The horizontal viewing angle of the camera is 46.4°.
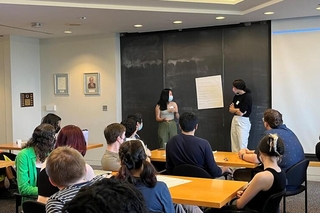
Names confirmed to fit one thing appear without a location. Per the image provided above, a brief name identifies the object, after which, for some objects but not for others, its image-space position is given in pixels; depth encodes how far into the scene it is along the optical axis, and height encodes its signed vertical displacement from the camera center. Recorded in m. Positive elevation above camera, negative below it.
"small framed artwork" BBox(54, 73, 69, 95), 8.18 +0.24
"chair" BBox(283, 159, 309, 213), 3.74 -0.87
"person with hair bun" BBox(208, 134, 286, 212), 2.81 -0.67
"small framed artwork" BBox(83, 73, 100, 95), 7.83 +0.23
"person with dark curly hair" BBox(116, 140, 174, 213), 2.32 -0.53
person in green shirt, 3.37 -0.56
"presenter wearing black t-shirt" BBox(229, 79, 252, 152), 6.31 -0.34
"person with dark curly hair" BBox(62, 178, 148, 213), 0.81 -0.24
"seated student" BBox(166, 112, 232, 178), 3.67 -0.57
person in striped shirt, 2.08 -0.44
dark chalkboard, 6.61 +0.46
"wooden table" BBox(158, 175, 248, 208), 2.68 -0.77
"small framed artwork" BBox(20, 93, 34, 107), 7.93 -0.08
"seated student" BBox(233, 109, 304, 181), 3.88 -0.55
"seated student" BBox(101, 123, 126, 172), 3.65 -0.54
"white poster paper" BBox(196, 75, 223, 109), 6.93 +0.01
